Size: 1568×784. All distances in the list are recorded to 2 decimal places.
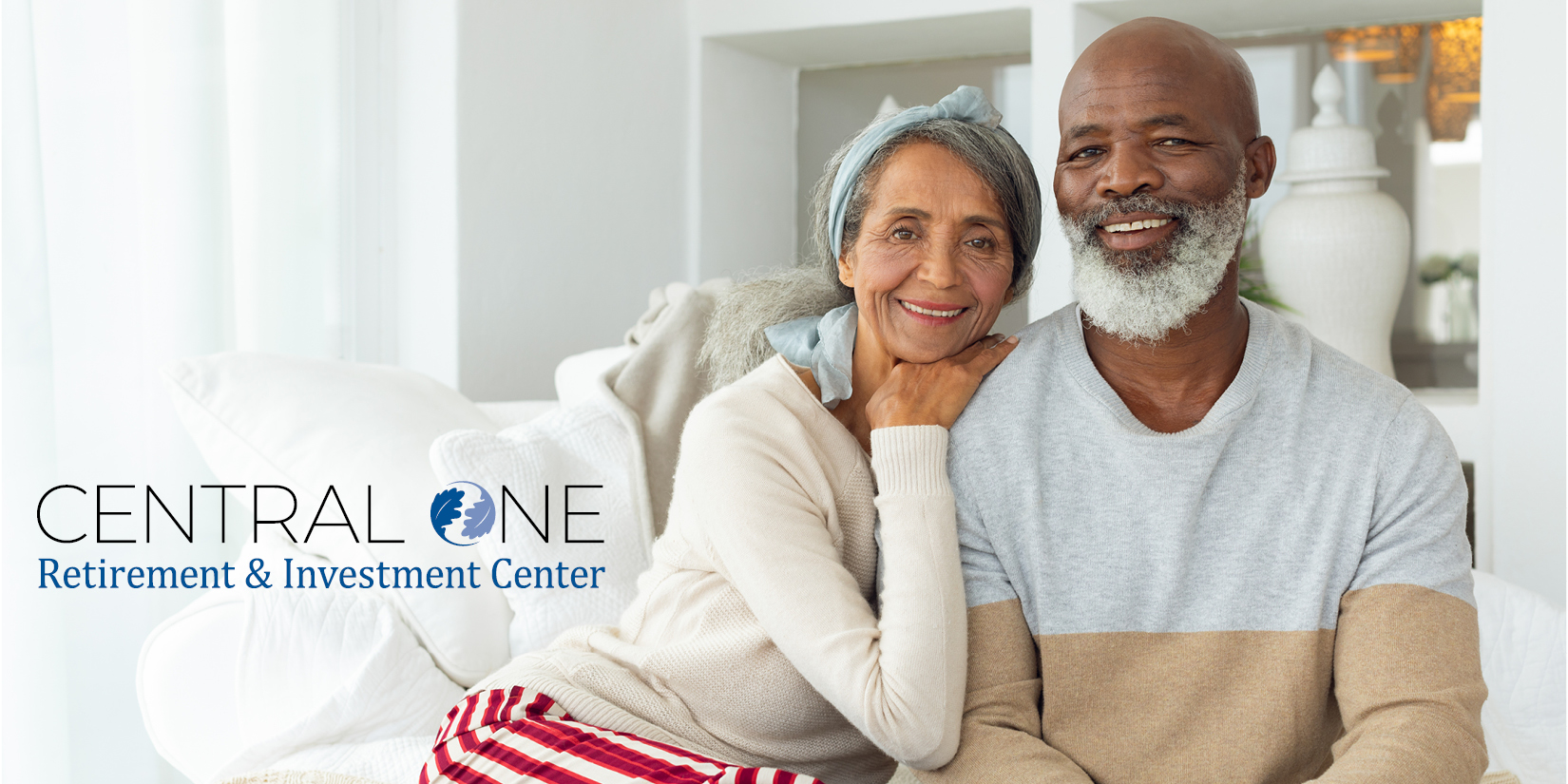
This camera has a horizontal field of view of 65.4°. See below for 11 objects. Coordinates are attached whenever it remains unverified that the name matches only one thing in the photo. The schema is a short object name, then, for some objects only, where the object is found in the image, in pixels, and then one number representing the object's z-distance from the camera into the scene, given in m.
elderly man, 1.12
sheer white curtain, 1.71
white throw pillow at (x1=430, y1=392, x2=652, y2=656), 1.64
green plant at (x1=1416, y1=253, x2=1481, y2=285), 2.73
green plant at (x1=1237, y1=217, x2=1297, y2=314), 2.57
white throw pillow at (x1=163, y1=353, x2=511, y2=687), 1.63
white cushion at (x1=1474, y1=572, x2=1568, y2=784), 1.66
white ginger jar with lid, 2.50
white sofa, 1.51
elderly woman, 1.11
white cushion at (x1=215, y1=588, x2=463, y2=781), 1.50
